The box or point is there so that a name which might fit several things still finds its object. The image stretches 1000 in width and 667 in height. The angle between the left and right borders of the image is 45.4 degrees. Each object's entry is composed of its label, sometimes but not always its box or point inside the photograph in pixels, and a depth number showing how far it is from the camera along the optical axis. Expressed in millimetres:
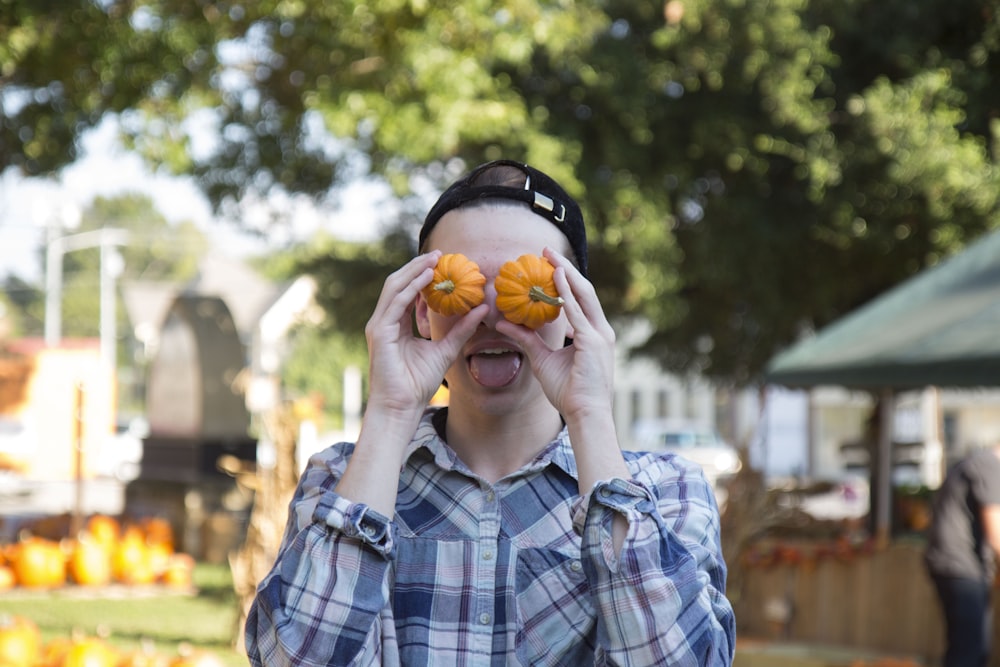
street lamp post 48534
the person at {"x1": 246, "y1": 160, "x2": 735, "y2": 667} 1763
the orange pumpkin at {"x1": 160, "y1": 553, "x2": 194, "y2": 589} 10992
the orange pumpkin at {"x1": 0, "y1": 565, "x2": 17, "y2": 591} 10328
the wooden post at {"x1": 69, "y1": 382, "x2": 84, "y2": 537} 10629
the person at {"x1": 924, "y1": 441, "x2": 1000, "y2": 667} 7492
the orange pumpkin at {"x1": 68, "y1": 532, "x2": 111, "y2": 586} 10609
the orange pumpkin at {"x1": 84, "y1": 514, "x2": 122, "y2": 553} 11212
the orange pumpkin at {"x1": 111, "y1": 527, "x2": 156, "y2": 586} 10898
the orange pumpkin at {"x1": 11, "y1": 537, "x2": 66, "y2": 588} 10414
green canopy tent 7406
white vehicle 46406
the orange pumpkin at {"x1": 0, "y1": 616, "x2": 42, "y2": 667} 5461
